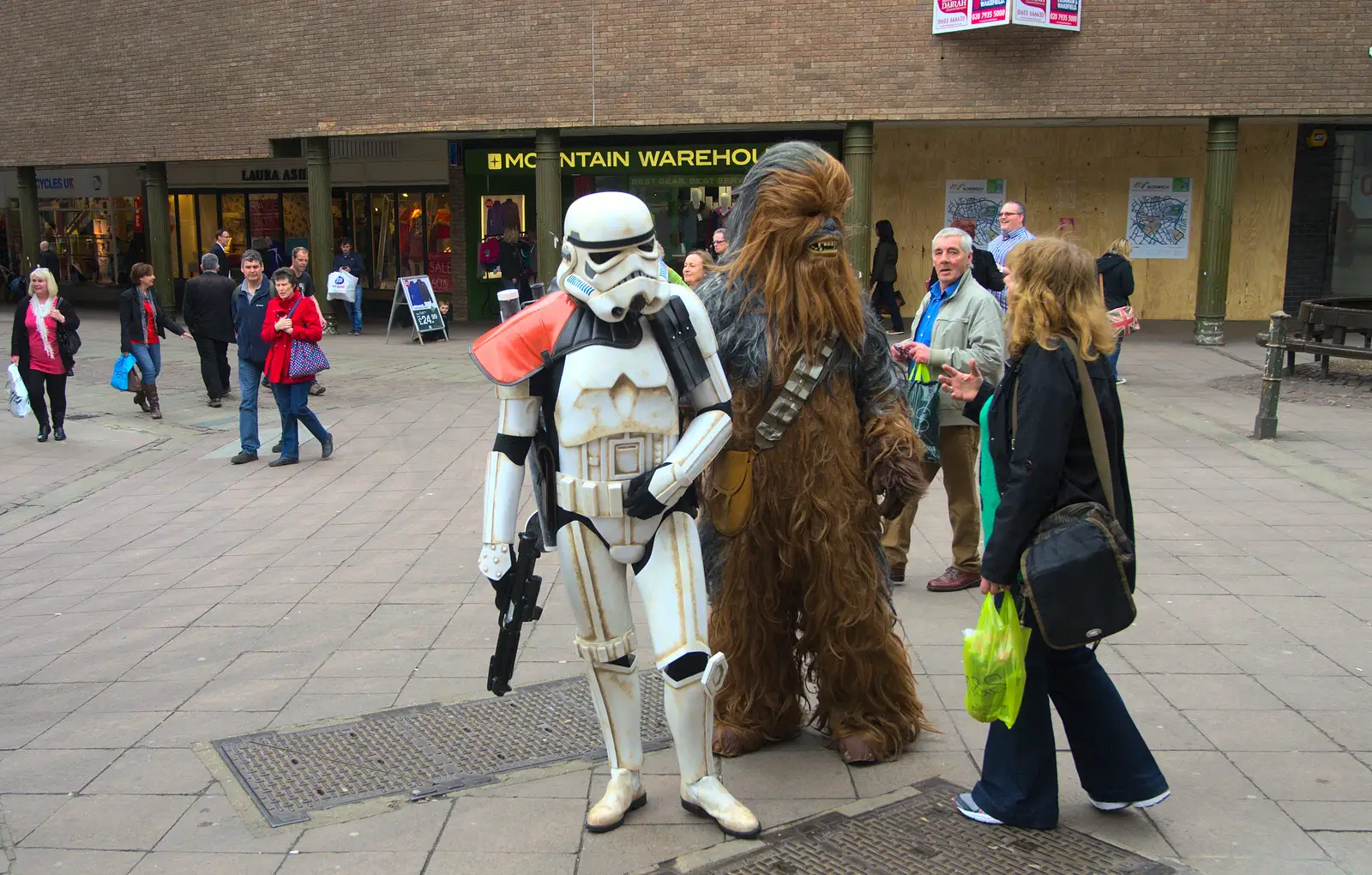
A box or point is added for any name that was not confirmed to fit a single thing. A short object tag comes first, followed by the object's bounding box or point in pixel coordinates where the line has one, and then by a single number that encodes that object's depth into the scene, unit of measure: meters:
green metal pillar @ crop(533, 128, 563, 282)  18.67
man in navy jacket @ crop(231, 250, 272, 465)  10.31
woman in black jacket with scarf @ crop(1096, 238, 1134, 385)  12.43
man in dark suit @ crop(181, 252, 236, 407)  13.09
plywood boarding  19.61
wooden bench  12.94
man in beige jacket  5.56
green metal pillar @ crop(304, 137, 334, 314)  20.20
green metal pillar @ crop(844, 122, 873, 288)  17.72
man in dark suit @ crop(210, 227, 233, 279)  16.86
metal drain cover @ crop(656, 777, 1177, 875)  3.50
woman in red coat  9.80
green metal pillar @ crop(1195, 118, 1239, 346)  17.12
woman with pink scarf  11.45
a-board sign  18.92
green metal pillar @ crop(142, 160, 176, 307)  22.12
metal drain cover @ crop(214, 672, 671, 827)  4.15
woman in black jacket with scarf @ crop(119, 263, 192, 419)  12.45
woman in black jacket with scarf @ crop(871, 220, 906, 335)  18.42
